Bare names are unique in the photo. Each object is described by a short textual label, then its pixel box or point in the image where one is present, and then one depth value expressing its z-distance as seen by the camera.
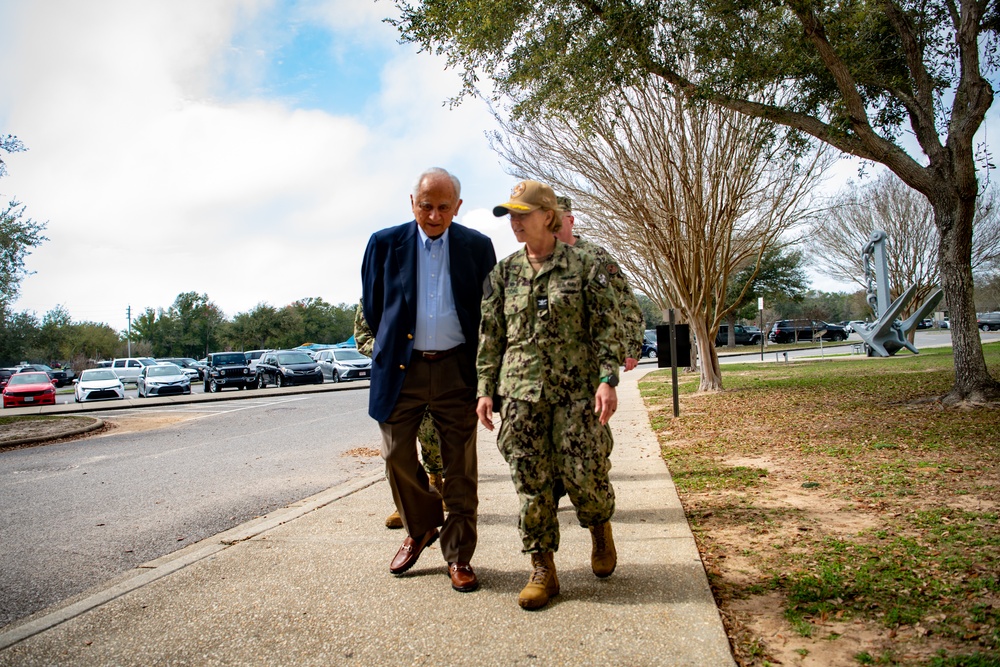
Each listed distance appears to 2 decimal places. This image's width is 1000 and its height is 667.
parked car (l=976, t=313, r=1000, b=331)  58.59
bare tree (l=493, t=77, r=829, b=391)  13.98
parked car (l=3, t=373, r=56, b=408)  23.62
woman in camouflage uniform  3.29
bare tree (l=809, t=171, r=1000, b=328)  31.97
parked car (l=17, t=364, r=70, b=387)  51.56
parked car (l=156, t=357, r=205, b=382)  46.05
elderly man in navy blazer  3.61
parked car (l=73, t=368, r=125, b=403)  25.75
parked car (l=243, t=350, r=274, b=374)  30.66
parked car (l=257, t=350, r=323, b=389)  29.42
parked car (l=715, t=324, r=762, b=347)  57.30
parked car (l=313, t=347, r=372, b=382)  30.81
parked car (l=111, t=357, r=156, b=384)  35.53
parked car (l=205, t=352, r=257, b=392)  29.73
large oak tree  9.95
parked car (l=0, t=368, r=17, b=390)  49.45
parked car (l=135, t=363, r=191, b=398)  26.95
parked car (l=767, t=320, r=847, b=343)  55.81
